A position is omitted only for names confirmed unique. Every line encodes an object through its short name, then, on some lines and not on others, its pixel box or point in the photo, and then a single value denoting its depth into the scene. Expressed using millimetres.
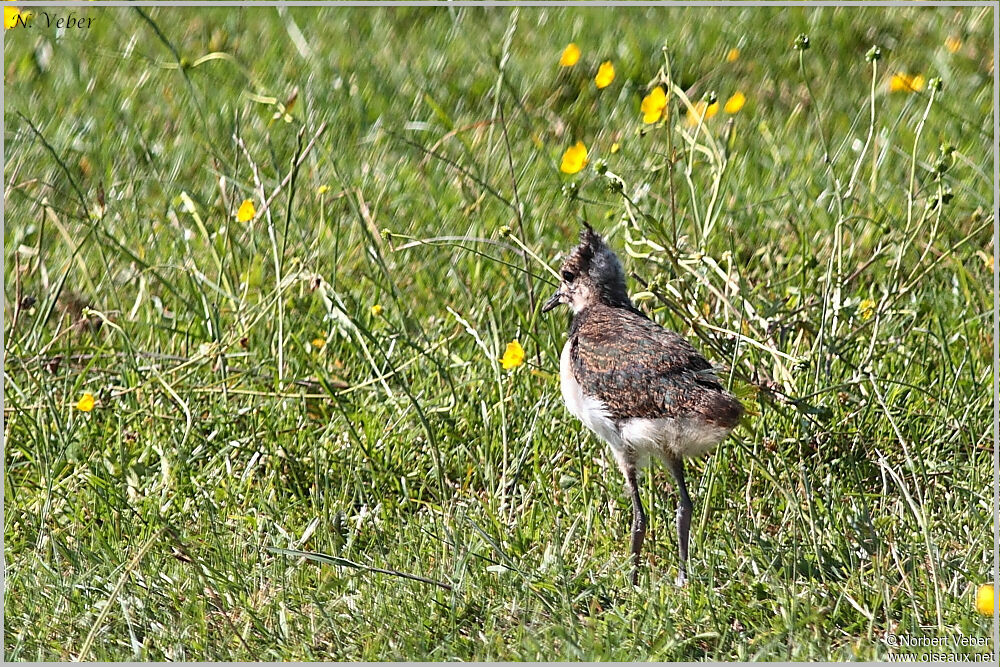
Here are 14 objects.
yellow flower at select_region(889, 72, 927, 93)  9886
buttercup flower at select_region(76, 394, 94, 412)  8562
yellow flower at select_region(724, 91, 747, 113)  9539
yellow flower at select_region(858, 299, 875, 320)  8594
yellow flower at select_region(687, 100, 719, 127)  7875
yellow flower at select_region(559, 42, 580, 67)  11281
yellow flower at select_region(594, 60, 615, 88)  9641
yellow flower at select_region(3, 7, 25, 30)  8769
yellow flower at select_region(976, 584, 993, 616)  6309
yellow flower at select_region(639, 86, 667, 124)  8312
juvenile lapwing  7176
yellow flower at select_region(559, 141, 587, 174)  8750
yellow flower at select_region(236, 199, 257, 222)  9562
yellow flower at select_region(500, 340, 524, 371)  8156
